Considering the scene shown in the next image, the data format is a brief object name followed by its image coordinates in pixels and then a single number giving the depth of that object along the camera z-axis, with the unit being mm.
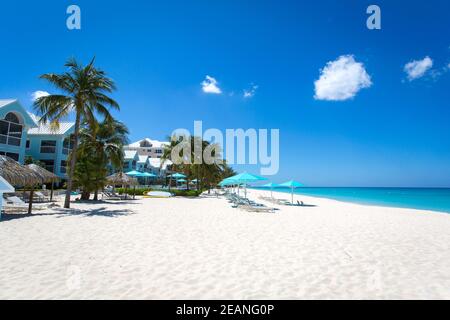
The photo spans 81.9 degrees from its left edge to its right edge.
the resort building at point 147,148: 75375
